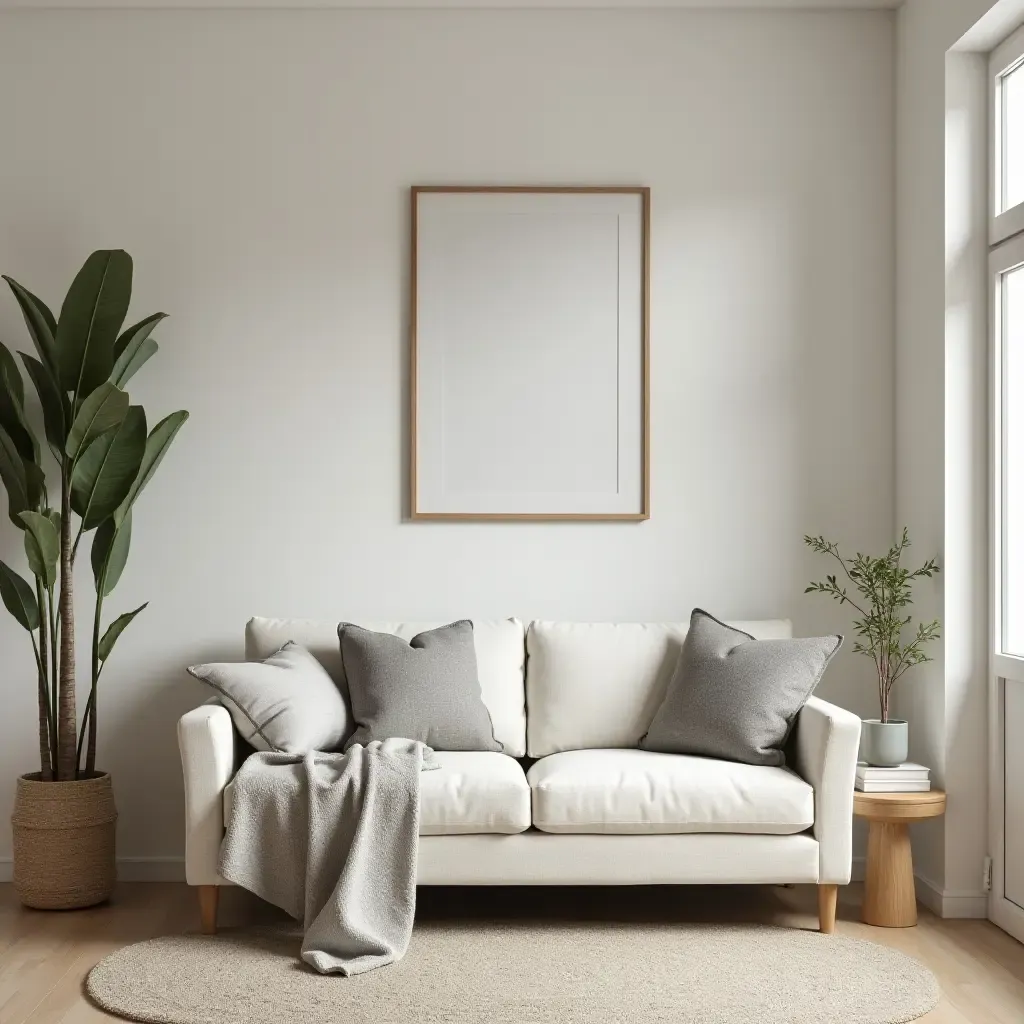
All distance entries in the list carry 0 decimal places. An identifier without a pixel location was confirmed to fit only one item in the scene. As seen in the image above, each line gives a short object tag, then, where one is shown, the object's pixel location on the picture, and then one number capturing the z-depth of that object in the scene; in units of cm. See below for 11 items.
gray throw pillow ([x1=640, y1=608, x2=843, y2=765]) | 341
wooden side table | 343
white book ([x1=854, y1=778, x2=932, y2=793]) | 349
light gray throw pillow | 335
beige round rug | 271
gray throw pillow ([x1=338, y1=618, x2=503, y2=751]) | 348
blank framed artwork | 406
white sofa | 318
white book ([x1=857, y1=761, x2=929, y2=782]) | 350
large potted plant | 355
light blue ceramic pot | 353
